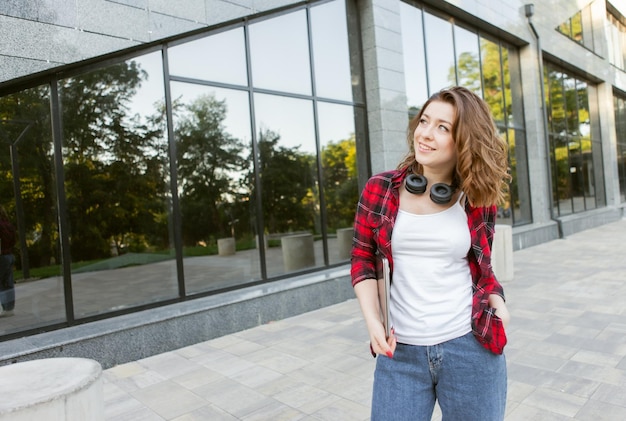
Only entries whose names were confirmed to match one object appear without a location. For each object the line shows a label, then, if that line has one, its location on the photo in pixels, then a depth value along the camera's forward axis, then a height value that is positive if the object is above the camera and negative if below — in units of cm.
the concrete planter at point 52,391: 200 -72
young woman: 167 -26
